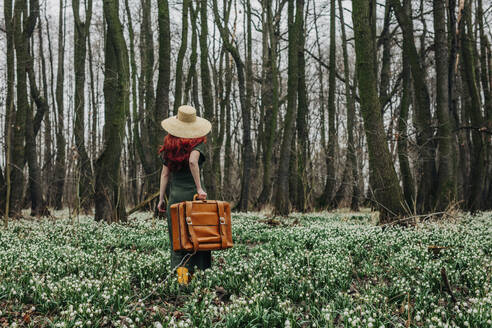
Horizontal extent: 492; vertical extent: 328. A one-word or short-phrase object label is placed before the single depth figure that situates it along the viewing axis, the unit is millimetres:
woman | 5766
